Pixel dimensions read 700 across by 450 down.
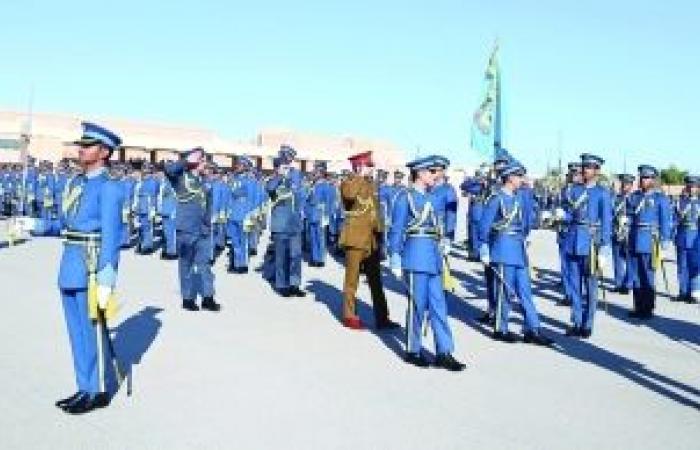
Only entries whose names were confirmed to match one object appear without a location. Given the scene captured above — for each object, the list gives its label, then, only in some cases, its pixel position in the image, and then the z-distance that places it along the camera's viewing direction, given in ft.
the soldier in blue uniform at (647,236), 38.99
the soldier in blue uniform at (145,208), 59.47
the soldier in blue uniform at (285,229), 41.24
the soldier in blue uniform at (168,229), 56.13
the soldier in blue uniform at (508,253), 30.68
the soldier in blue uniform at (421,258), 26.05
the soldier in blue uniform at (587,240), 32.81
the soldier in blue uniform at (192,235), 35.73
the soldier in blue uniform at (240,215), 49.93
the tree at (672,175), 243.97
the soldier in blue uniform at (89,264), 20.04
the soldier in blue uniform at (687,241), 45.73
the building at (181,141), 156.87
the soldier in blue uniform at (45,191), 79.05
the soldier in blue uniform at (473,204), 59.25
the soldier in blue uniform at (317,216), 55.38
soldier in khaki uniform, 33.30
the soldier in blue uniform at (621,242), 46.11
